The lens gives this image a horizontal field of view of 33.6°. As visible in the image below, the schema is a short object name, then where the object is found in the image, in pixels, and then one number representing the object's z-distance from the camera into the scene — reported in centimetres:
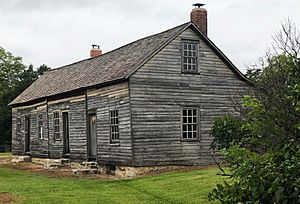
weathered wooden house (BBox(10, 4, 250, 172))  2184
